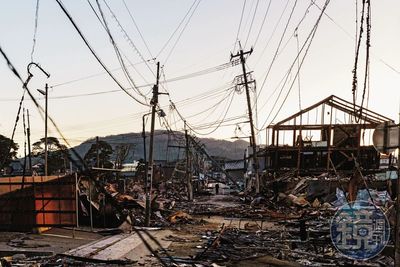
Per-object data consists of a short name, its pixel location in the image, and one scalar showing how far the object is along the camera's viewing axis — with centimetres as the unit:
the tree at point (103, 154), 4803
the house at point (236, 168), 7066
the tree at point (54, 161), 4568
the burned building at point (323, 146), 3133
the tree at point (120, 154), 4506
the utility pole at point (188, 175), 3369
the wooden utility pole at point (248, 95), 2955
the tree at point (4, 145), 4304
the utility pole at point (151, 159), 1831
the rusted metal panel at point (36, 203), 1623
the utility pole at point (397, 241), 639
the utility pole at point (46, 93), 2722
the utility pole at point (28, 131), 2972
